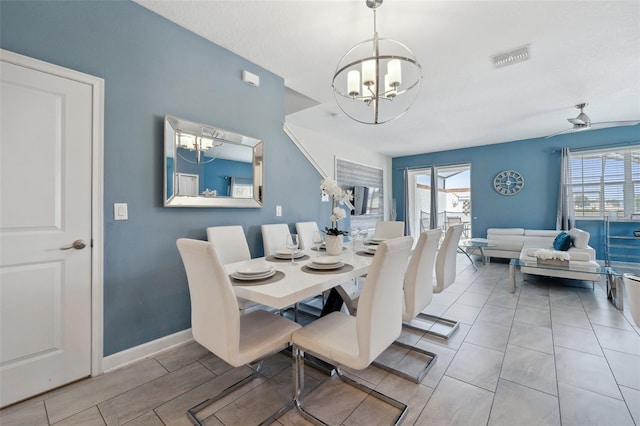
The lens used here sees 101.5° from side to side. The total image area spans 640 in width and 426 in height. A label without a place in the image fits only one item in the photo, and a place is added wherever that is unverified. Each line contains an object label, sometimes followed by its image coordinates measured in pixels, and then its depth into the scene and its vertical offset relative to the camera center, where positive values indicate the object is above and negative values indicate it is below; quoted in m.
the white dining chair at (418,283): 1.80 -0.50
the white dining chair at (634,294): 1.25 -0.40
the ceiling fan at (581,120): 3.68 +1.31
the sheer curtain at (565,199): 5.13 +0.28
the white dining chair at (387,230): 3.26 -0.23
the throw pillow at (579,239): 3.93 -0.39
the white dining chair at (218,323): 1.23 -0.56
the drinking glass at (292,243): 1.86 -0.23
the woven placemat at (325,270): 1.66 -0.38
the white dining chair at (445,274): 2.27 -0.55
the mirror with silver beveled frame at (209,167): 2.15 +0.43
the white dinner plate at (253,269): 1.55 -0.36
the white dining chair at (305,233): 3.15 -0.25
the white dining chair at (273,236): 2.78 -0.26
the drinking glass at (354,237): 2.65 -0.25
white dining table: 1.27 -0.40
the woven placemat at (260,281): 1.46 -0.39
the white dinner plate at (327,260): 1.77 -0.34
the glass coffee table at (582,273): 2.96 -0.78
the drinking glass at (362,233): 2.75 -0.22
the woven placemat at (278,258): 2.10 -0.38
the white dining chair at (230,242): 2.31 -0.28
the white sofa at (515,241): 5.08 -0.57
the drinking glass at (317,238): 2.18 -0.21
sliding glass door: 6.75 +0.48
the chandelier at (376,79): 1.88 +1.58
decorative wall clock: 5.75 +0.69
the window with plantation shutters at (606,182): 4.74 +0.60
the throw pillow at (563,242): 4.05 -0.46
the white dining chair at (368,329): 1.22 -0.65
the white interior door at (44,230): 1.51 -0.12
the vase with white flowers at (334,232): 2.17 -0.16
